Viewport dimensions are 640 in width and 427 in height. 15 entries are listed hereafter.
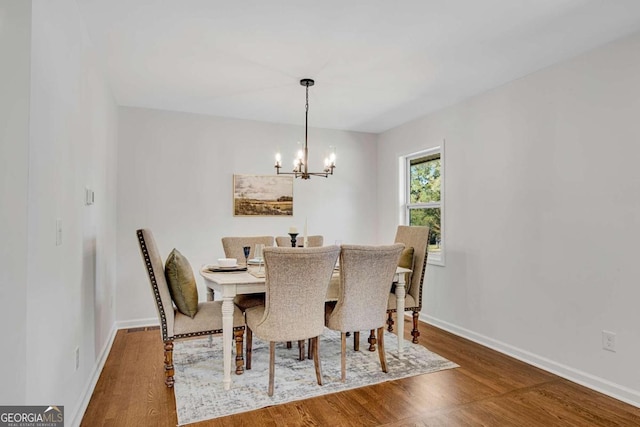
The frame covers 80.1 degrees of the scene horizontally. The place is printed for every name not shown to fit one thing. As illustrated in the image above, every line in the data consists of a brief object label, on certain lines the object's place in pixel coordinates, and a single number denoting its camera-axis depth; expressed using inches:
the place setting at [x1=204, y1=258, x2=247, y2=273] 124.1
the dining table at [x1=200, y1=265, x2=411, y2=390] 103.9
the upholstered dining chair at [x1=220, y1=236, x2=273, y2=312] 154.9
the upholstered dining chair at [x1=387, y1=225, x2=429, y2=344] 141.9
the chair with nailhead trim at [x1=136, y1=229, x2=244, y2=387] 102.4
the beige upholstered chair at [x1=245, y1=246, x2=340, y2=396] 95.3
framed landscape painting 184.9
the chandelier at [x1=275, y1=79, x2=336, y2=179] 131.3
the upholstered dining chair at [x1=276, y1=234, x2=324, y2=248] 163.0
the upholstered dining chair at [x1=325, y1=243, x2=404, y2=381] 106.9
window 175.0
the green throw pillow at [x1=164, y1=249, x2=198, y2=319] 107.3
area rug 96.4
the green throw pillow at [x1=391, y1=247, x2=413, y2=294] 145.3
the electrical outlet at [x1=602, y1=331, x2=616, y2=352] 103.3
